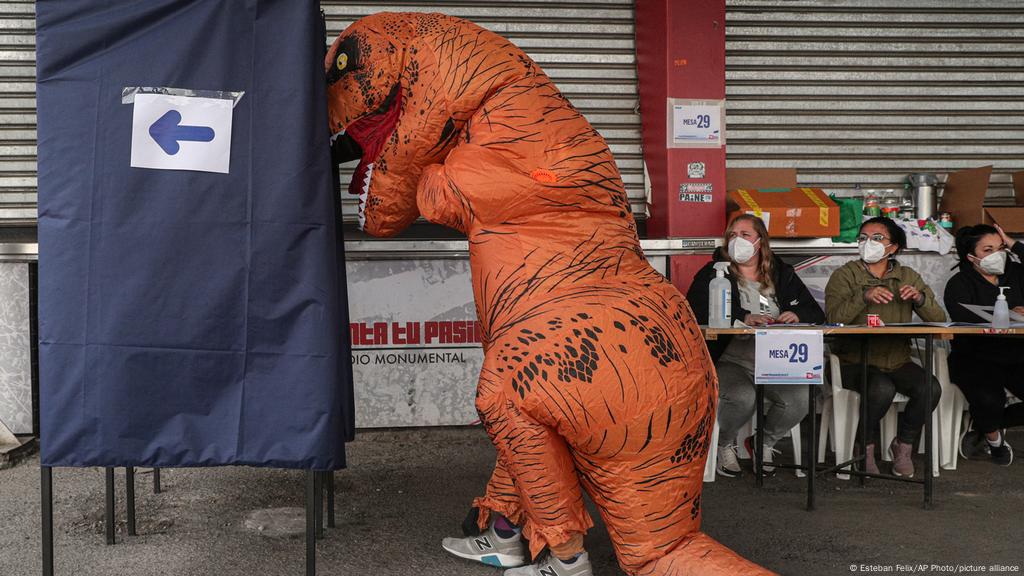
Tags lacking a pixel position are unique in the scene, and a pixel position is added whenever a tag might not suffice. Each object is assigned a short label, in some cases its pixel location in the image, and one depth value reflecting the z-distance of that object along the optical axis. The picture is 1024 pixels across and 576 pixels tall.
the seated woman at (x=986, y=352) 5.64
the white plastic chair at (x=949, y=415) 5.62
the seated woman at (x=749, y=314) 5.20
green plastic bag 6.44
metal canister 6.80
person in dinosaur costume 2.79
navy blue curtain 2.81
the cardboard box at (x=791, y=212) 6.19
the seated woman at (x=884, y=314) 5.33
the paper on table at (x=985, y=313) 5.39
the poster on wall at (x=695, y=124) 6.26
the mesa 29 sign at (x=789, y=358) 4.67
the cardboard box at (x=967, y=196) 6.46
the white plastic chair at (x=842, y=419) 5.39
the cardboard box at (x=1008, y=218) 6.50
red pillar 6.18
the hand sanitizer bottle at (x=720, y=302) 5.00
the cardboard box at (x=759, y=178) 6.68
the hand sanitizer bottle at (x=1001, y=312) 5.05
